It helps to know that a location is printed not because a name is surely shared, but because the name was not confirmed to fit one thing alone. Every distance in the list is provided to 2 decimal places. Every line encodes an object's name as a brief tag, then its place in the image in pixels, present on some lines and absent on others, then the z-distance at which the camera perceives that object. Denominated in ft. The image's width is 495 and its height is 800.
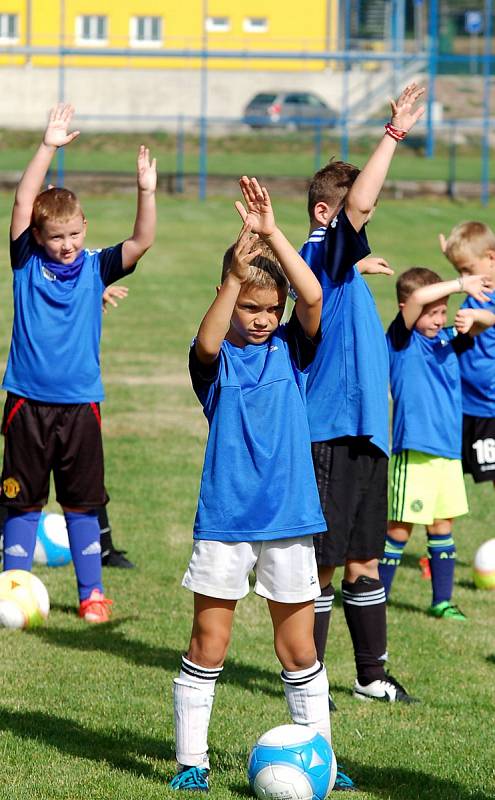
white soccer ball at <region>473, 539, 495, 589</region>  47.78
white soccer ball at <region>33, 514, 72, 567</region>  48.80
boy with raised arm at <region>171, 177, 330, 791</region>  27.25
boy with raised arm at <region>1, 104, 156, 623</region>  40.11
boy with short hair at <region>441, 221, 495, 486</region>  48.03
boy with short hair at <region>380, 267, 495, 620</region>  42.75
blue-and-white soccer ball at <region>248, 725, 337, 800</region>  26.81
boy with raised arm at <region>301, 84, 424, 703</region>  32.63
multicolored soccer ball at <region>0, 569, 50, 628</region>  40.65
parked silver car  283.59
